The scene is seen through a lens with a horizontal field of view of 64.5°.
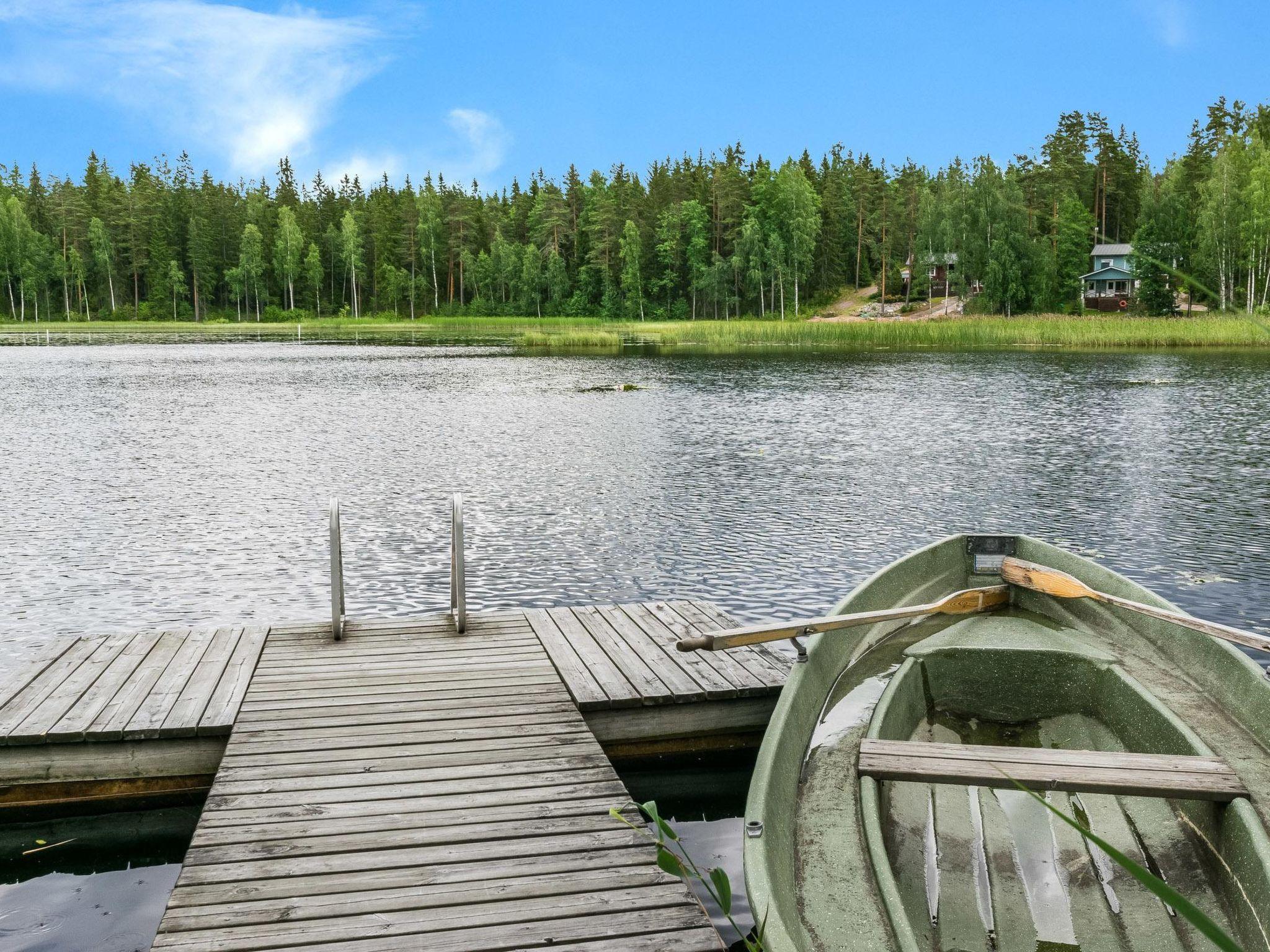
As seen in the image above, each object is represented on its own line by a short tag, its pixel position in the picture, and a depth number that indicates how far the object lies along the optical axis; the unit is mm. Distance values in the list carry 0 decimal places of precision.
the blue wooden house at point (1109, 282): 69500
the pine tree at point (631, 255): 89750
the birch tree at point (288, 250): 101938
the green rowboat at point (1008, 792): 3242
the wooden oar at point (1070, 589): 4477
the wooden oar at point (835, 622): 4242
